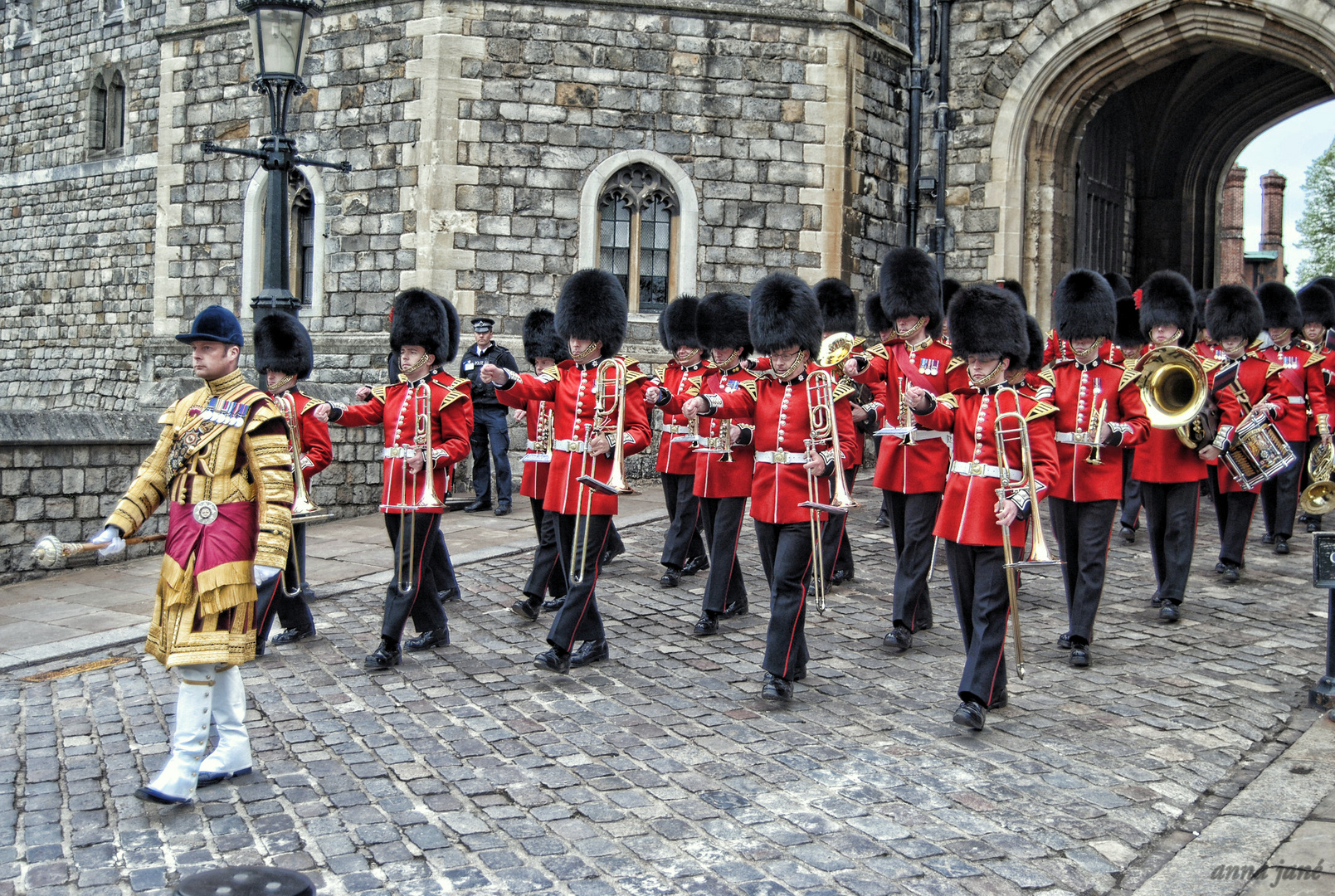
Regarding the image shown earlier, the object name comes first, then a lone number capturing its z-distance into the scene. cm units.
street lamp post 793
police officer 1027
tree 3753
